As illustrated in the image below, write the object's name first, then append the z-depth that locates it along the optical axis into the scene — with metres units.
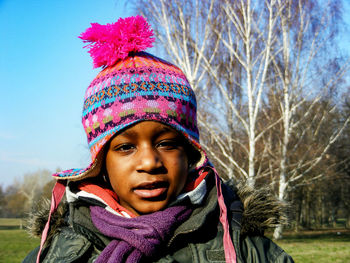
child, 1.45
